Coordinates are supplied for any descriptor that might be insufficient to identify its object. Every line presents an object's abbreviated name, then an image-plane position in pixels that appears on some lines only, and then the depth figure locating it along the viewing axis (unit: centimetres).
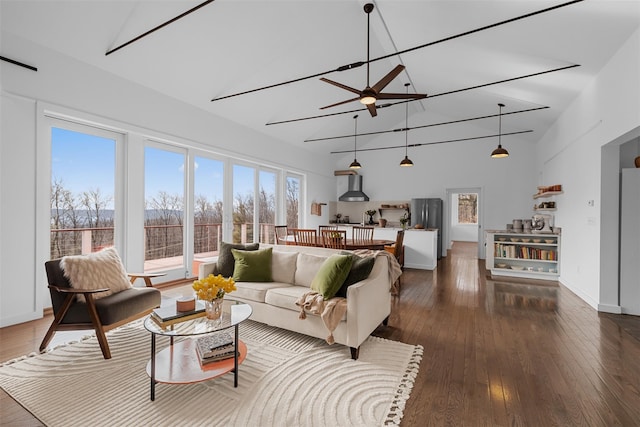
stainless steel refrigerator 862
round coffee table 204
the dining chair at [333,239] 499
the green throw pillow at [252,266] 351
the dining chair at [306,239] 528
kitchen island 686
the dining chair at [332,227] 788
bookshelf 591
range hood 963
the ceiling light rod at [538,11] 264
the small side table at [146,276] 336
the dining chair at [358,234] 551
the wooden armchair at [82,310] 258
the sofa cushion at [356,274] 289
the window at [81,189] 379
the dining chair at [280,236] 607
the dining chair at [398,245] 552
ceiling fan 322
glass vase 226
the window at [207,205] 559
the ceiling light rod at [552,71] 388
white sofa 262
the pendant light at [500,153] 589
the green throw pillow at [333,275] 281
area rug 187
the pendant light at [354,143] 733
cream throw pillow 277
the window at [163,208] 482
